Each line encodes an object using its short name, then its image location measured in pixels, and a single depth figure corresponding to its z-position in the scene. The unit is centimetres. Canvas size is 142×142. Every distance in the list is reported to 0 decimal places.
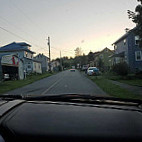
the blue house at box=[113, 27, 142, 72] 2832
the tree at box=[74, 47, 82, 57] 11981
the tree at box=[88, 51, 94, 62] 10169
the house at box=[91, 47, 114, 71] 6431
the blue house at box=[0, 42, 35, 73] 4247
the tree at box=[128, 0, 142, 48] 1130
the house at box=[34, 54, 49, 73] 7900
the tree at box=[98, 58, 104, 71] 4756
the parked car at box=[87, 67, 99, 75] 3006
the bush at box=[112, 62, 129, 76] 1914
